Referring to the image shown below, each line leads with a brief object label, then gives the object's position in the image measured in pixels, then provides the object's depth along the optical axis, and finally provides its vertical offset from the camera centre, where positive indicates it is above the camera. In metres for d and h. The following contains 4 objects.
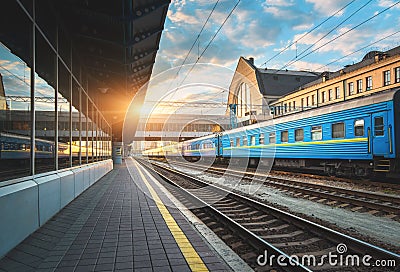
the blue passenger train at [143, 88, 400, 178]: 11.45 +0.30
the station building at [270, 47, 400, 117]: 41.84 +8.92
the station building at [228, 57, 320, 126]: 65.50 +13.09
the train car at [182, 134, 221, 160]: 29.40 -0.09
